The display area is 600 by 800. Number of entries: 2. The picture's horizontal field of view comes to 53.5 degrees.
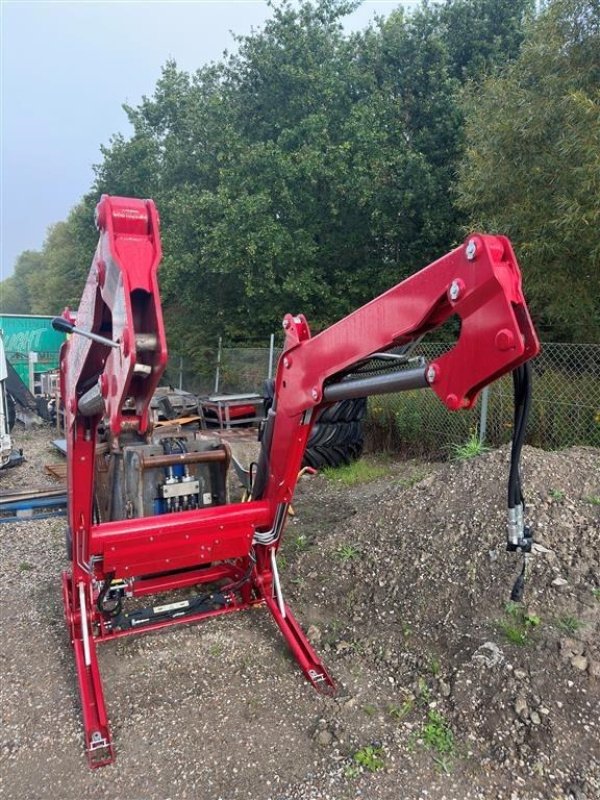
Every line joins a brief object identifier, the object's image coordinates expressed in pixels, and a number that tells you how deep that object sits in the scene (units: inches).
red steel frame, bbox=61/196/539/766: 81.0
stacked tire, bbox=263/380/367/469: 316.2
